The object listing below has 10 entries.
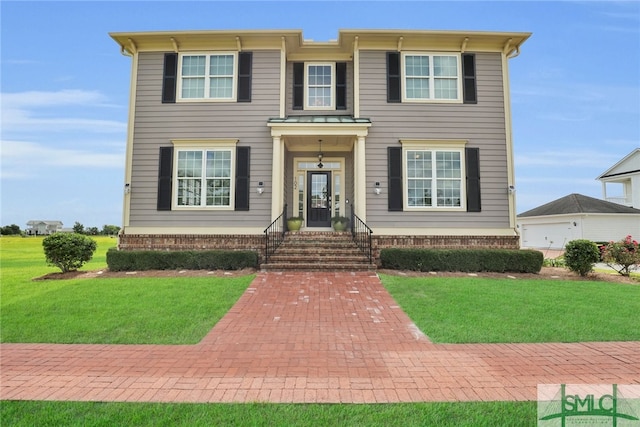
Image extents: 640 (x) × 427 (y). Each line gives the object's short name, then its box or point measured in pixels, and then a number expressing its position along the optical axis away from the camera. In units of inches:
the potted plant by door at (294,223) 481.7
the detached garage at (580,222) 855.7
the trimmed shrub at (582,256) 402.0
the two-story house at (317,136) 462.3
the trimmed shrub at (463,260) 407.2
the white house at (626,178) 1081.4
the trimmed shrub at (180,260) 411.8
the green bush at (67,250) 399.2
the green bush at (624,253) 422.9
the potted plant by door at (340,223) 479.4
